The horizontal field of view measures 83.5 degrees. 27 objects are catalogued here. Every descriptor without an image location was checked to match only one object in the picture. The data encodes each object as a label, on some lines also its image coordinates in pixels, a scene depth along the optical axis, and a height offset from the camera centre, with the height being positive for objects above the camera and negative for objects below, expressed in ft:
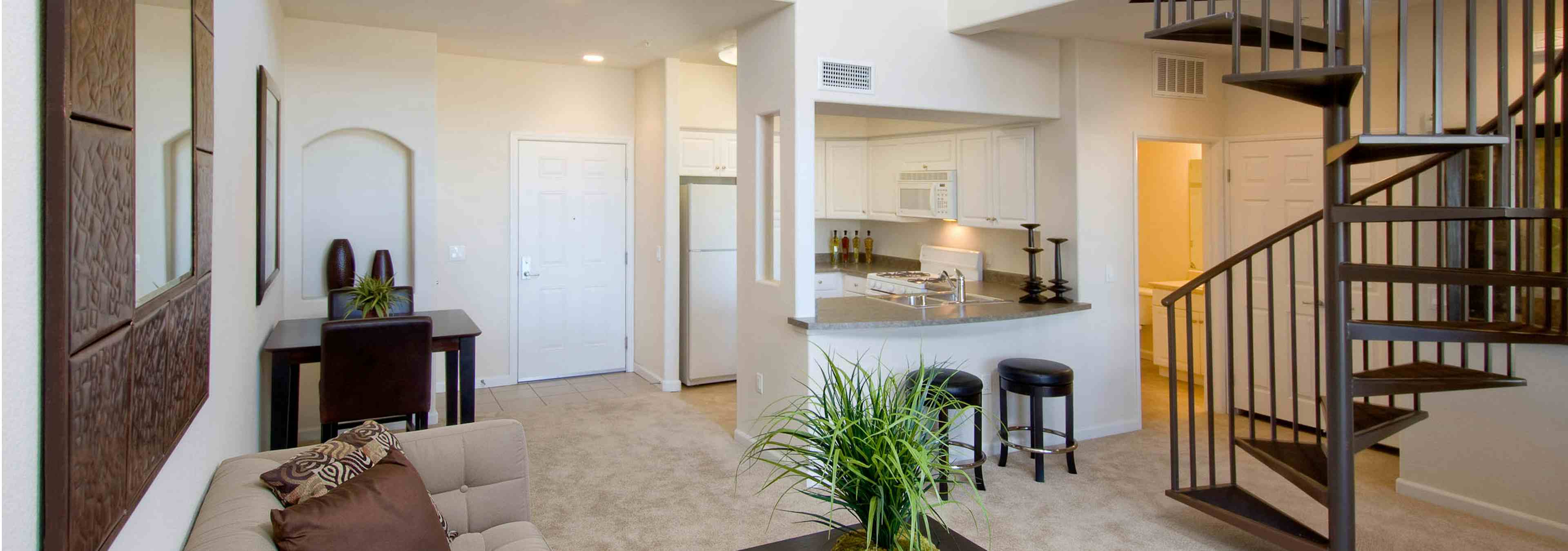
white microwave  18.95 +1.90
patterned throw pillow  6.77 -1.51
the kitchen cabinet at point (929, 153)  18.93 +2.83
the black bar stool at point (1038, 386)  13.66 -1.68
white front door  20.76 +0.52
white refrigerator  20.26 +0.04
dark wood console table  11.66 -1.11
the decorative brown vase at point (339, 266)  16.21 +0.28
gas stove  18.99 +0.14
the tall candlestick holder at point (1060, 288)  16.07 -0.18
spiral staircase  8.75 +0.37
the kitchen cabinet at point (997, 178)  17.12 +2.04
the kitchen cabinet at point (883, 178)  21.25 +2.49
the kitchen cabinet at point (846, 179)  22.18 +2.56
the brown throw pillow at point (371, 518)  5.84 -1.69
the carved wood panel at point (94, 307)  3.25 -0.11
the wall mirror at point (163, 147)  4.61 +0.78
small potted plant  14.37 -0.28
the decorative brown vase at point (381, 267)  16.62 +0.27
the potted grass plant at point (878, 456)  5.70 -1.18
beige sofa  8.25 -1.93
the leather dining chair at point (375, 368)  11.97 -1.22
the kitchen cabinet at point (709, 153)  20.53 +2.98
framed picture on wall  10.64 +1.37
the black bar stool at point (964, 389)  13.17 -1.66
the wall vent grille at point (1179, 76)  16.88 +3.93
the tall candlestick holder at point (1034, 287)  16.11 -0.16
